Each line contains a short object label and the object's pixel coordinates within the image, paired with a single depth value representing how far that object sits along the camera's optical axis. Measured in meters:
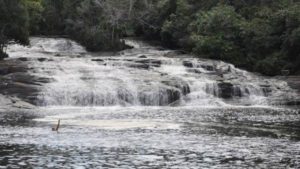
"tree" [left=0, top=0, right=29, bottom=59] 64.12
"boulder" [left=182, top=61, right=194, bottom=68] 68.50
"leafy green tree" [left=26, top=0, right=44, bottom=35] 75.12
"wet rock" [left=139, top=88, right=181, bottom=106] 57.91
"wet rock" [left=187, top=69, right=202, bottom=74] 66.50
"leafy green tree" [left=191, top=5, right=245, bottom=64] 75.12
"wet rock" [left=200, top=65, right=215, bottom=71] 67.69
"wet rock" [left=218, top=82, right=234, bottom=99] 61.03
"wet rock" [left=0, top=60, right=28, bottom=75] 59.06
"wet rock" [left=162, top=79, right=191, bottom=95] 59.91
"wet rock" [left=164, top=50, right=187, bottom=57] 76.04
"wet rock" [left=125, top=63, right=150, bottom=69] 66.19
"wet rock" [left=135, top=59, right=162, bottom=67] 67.18
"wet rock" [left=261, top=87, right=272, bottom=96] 61.66
